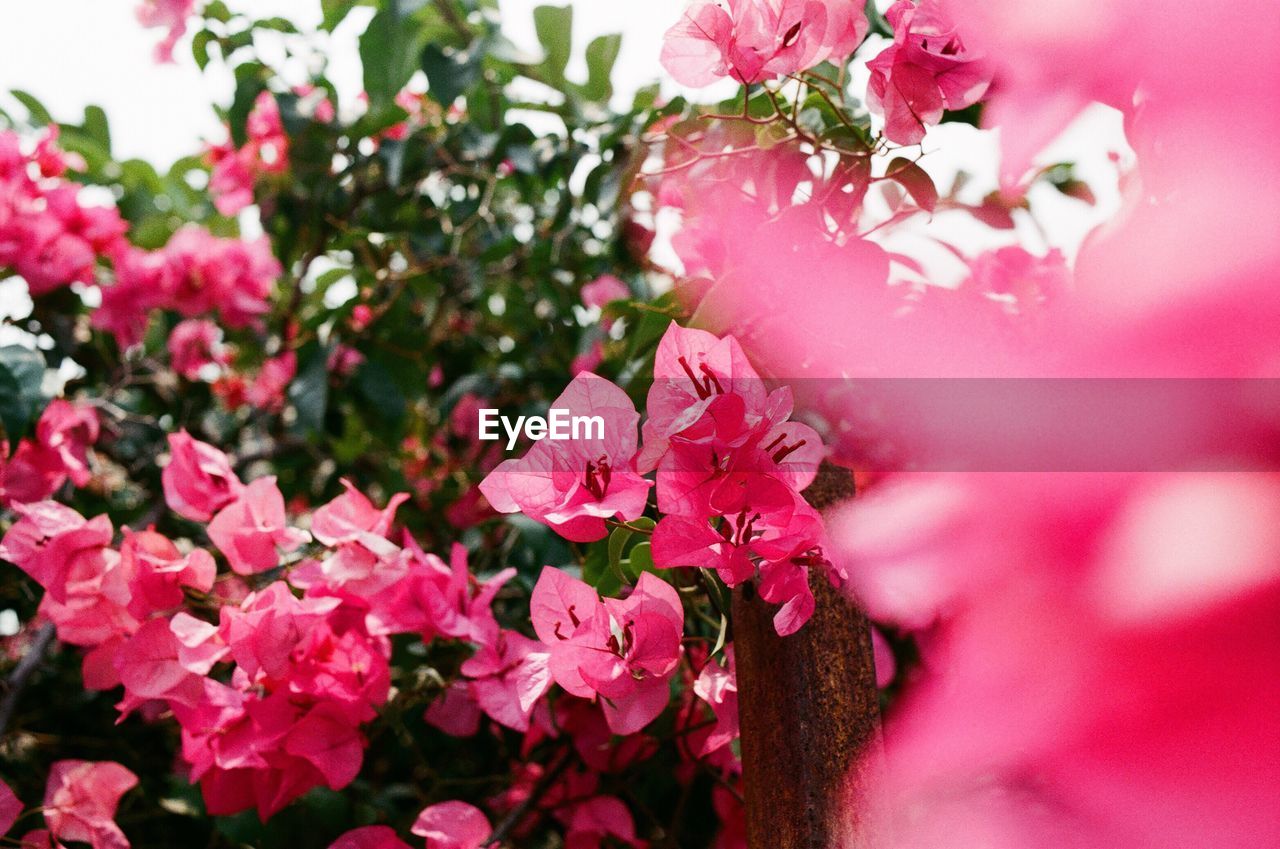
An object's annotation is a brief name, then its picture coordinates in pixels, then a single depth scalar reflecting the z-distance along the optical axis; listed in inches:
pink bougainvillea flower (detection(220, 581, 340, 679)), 17.3
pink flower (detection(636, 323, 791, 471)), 12.5
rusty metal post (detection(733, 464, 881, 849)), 13.0
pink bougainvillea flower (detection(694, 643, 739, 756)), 15.5
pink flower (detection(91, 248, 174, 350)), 41.4
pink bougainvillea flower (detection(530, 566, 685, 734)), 14.0
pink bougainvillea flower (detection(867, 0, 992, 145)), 14.0
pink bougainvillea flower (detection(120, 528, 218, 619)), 19.6
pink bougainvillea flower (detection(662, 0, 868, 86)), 14.6
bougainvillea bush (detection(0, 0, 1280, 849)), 4.8
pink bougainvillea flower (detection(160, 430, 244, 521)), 21.8
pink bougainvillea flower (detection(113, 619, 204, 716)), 18.5
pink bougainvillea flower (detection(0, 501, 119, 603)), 19.7
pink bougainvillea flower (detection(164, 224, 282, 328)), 42.3
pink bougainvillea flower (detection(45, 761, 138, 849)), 20.6
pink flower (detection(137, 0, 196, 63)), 40.9
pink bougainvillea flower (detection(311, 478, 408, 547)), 19.0
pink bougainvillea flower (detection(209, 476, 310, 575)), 20.2
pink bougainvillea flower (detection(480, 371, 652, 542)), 13.1
